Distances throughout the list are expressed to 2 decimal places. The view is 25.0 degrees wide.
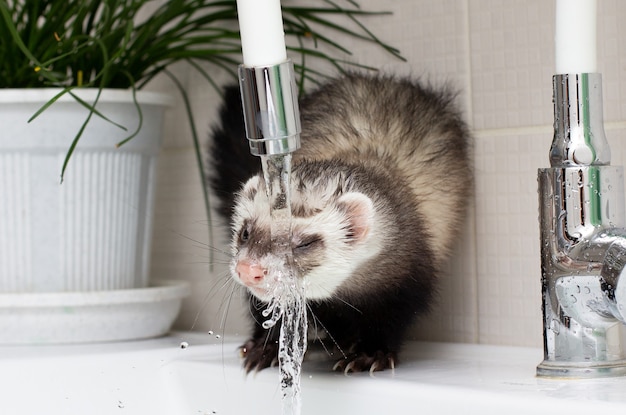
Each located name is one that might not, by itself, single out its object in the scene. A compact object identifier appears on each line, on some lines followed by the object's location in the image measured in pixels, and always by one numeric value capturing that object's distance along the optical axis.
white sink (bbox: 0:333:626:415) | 0.80
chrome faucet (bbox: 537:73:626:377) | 0.78
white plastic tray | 1.02
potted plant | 1.02
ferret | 0.90
